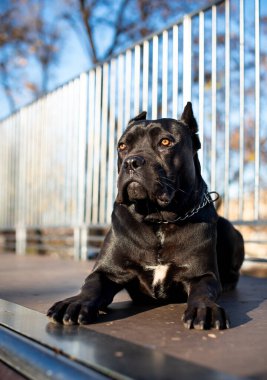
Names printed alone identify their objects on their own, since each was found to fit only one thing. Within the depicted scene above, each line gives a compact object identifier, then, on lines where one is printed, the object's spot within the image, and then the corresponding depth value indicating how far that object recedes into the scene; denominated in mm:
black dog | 2184
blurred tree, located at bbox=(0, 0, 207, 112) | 11562
